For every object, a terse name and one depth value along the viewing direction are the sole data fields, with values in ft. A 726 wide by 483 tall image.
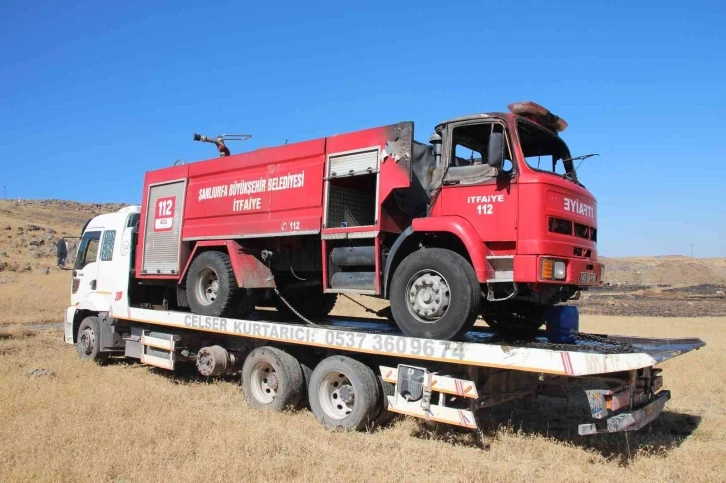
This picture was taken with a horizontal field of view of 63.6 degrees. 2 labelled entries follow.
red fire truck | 19.92
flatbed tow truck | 18.12
